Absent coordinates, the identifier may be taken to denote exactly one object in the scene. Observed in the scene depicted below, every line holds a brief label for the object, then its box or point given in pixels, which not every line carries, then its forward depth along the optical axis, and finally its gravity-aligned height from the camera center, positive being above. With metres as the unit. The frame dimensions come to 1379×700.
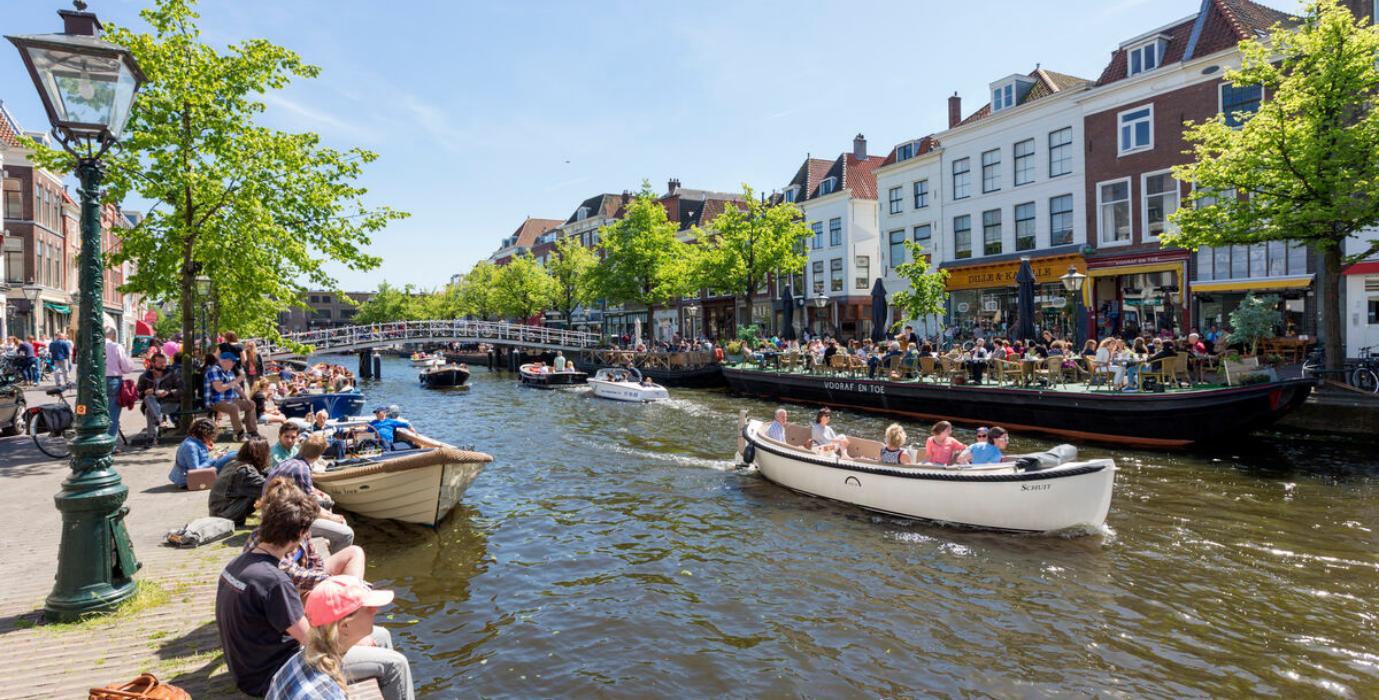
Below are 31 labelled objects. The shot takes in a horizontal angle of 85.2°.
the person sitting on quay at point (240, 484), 8.02 -1.36
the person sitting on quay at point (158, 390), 13.39 -0.58
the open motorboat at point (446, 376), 41.34 -1.17
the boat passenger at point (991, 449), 11.11 -1.51
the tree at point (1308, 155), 15.97 +4.20
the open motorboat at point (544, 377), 41.75 -1.31
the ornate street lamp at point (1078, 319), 28.89 +1.12
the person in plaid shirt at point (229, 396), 13.62 -0.73
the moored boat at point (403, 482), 10.37 -1.79
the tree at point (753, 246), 39.12 +5.50
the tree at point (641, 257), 46.97 +6.10
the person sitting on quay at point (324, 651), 3.21 -1.29
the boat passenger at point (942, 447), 11.55 -1.52
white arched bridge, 44.75 +1.15
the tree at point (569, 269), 61.38 +7.01
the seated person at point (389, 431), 12.89 -1.33
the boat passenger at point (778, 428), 14.41 -1.49
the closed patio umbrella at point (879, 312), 30.42 +1.56
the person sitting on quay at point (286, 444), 9.62 -1.15
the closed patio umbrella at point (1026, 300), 23.97 +1.58
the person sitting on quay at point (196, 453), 9.70 -1.27
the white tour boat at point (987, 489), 10.16 -2.05
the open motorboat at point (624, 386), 31.56 -1.42
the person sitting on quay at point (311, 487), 6.57 -1.24
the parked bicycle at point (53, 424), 12.25 -1.08
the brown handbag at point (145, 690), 3.48 -1.61
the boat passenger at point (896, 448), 11.87 -1.56
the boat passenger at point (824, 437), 13.04 -1.56
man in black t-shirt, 3.95 -1.30
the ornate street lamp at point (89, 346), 5.25 +0.09
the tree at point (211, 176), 13.86 +3.52
